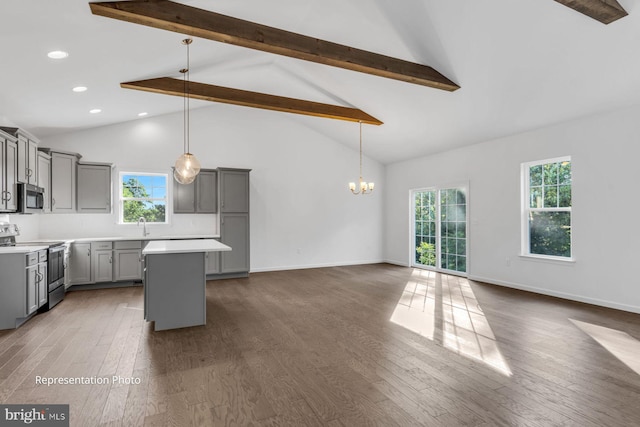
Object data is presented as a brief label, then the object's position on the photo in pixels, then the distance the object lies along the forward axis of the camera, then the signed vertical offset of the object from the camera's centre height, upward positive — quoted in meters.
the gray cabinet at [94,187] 5.98 +0.45
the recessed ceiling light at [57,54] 3.39 +1.59
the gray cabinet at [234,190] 6.80 +0.46
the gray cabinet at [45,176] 5.15 +0.58
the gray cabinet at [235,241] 6.76 -0.56
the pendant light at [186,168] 4.20 +0.55
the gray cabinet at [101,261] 5.80 -0.83
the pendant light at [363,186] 6.89 +0.53
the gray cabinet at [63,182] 5.60 +0.52
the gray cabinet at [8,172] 3.96 +0.49
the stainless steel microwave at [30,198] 4.37 +0.20
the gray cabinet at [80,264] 5.70 -0.84
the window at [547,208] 5.20 +0.07
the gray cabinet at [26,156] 4.32 +0.77
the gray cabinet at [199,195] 6.71 +0.36
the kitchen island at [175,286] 3.77 -0.82
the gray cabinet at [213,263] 6.63 -0.97
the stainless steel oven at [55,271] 4.56 -0.82
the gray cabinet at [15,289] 3.77 -0.84
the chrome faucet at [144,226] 6.60 -0.25
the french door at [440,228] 6.98 -0.35
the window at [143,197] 6.65 +0.31
